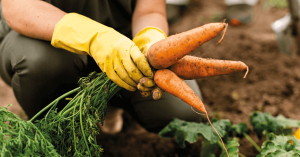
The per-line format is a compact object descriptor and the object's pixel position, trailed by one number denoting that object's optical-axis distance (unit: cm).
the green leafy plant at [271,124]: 110
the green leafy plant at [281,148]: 98
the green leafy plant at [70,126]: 93
